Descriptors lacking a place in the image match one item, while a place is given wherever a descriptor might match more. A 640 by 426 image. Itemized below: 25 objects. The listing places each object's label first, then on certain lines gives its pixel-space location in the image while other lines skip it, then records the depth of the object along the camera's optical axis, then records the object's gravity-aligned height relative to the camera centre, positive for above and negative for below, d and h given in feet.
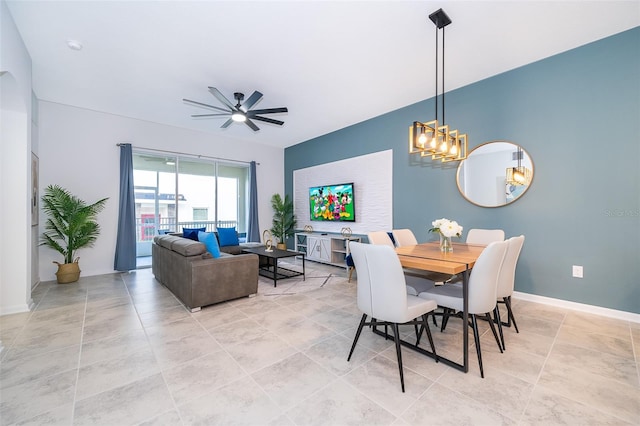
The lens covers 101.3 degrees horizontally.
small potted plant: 22.44 -0.55
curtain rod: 16.78 +4.24
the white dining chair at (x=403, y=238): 10.82 -1.01
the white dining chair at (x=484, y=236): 9.77 -0.88
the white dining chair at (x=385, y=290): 5.67 -1.75
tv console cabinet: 17.34 -2.34
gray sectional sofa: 9.77 -2.41
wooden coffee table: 13.46 -3.27
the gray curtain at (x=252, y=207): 21.43 +0.54
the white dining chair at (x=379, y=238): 9.14 -0.86
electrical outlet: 9.73 -2.16
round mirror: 11.01 +1.75
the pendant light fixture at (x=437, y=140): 7.93 +2.37
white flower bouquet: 8.09 -0.48
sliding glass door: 18.43 +1.41
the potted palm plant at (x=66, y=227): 13.50 -0.68
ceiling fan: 11.11 +4.78
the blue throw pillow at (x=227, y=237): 17.11 -1.52
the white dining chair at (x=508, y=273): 6.96 -1.66
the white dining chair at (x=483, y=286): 6.02 -1.74
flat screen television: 17.75 +0.77
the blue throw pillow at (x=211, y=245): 10.64 -1.27
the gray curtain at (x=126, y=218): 15.75 -0.26
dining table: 6.05 -1.19
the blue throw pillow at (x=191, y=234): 14.83 -1.15
